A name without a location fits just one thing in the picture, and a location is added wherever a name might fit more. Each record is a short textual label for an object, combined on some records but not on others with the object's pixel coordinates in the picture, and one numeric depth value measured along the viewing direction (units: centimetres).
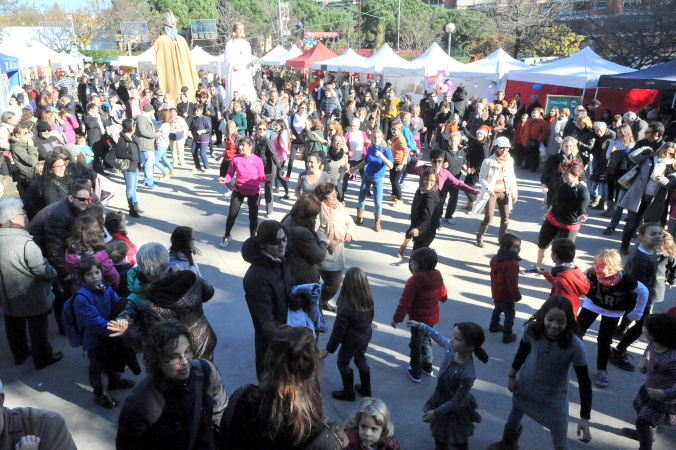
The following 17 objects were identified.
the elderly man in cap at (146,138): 920
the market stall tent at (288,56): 2723
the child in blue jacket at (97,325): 368
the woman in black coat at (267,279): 334
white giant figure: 1195
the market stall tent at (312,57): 2339
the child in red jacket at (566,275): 418
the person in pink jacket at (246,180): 708
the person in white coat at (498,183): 698
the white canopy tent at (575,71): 1295
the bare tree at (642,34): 1903
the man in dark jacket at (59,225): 466
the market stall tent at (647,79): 1092
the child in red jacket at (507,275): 475
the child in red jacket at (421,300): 419
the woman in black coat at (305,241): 421
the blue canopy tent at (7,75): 1259
